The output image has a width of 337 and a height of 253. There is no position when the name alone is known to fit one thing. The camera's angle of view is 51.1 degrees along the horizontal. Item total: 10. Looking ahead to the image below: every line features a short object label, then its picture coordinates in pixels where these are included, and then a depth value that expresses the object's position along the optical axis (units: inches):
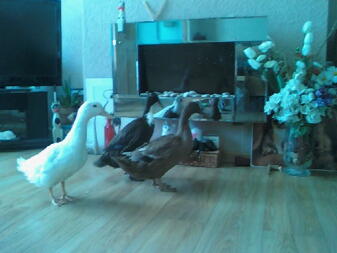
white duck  62.4
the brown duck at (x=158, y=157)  68.2
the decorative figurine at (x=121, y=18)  92.9
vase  81.3
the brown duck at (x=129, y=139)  76.2
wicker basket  89.0
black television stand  108.1
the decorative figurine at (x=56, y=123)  108.1
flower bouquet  74.6
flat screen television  103.3
